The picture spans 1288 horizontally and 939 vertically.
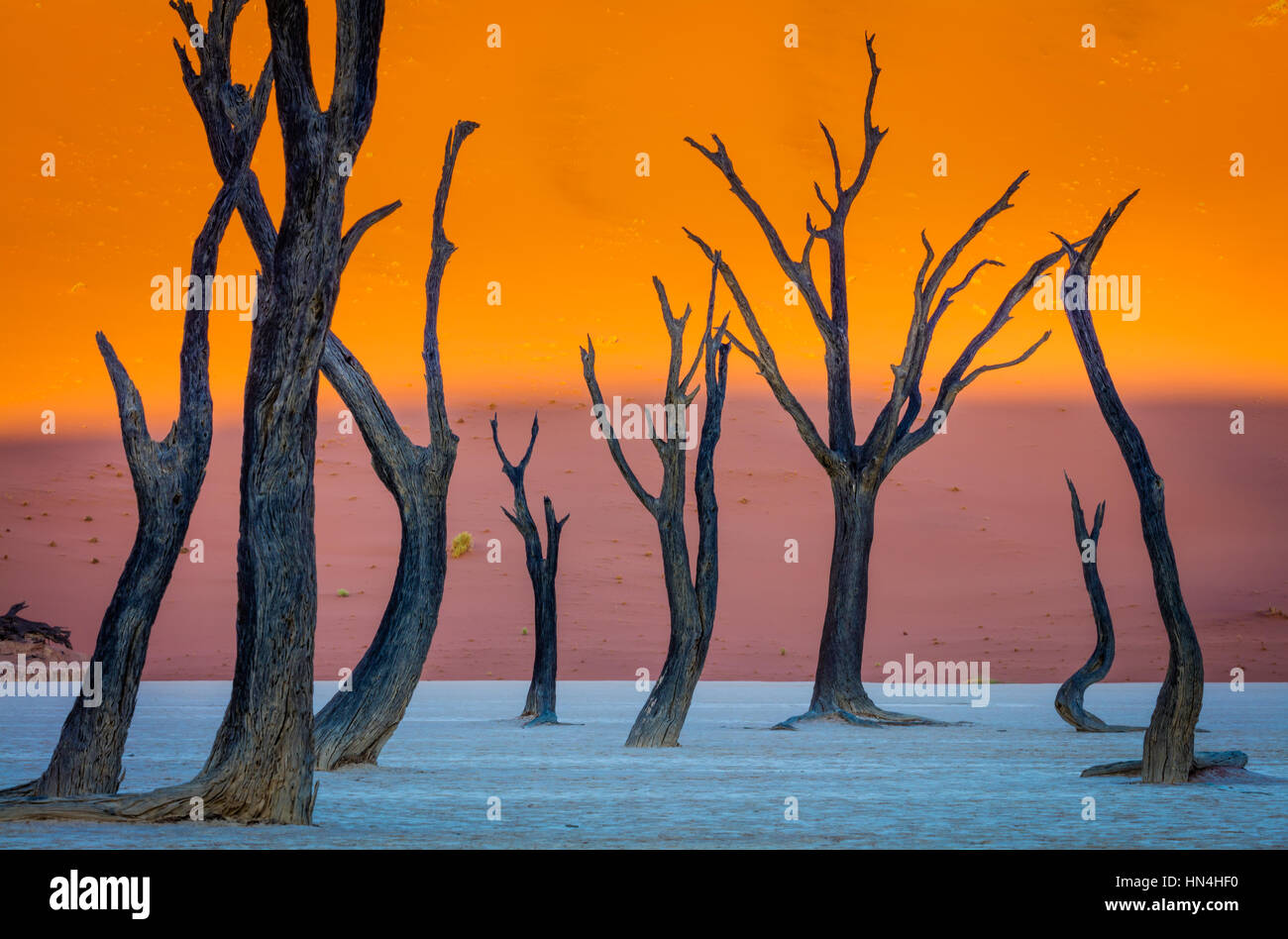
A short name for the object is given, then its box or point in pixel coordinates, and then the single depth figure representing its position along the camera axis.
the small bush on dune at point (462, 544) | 54.56
